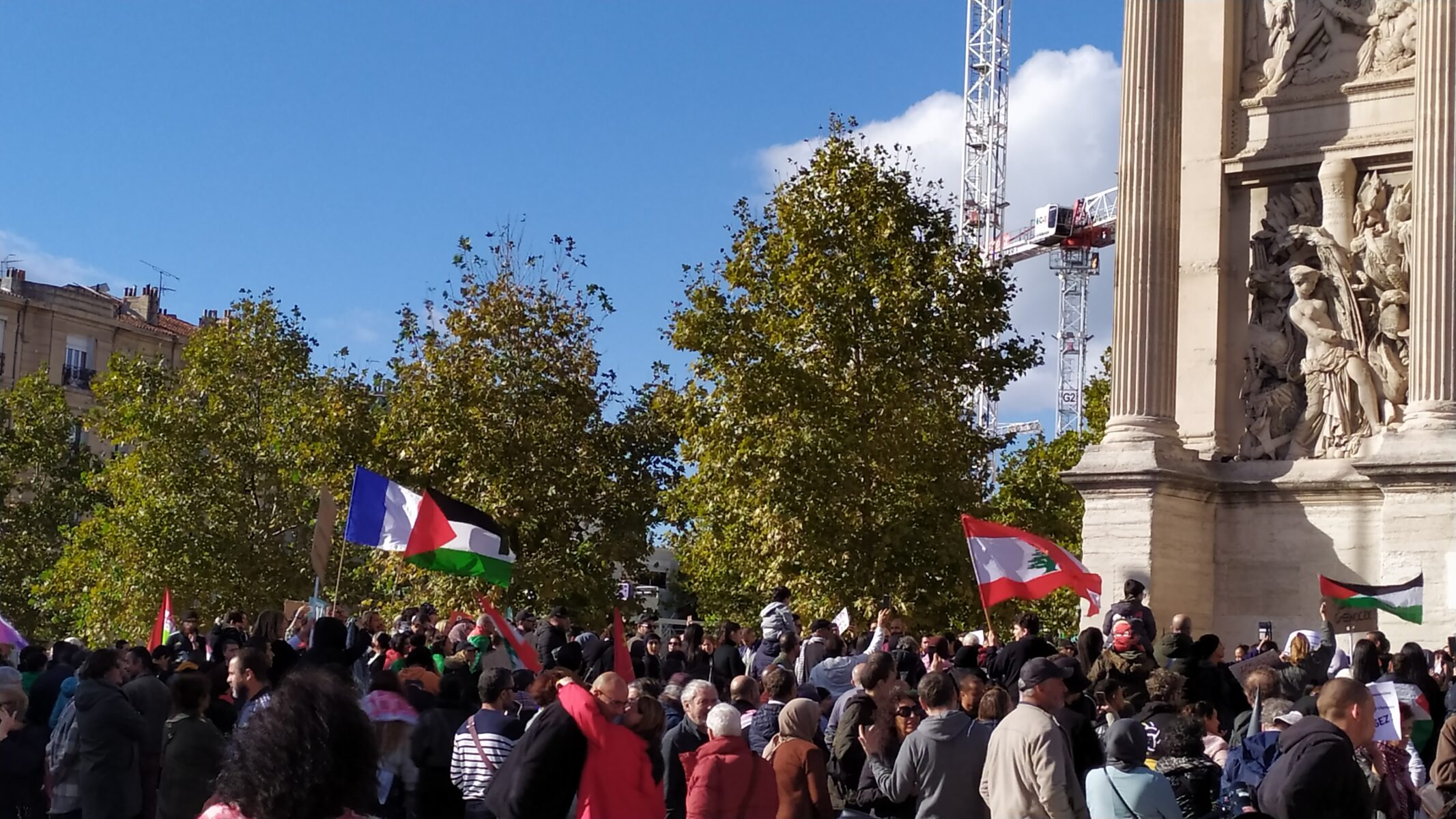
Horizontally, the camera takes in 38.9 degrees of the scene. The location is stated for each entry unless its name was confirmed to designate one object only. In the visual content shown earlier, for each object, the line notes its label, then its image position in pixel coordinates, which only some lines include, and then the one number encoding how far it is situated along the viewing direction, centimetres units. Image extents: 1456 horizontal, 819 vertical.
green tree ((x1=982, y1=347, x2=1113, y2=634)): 4481
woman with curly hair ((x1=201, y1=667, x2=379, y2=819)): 467
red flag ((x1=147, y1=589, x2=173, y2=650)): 2141
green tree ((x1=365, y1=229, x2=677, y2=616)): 3694
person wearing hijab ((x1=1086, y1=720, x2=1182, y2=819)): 902
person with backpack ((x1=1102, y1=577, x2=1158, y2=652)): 1803
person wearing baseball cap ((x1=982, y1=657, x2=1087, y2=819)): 973
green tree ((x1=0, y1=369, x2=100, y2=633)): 6047
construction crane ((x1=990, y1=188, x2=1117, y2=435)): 11038
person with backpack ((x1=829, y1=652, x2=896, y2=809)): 1170
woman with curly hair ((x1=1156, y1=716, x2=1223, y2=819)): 977
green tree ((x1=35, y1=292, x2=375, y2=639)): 4862
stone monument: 2247
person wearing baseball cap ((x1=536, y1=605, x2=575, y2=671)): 1953
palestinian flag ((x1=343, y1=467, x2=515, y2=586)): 1895
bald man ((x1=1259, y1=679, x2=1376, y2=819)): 857
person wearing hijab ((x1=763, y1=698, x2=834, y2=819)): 1087
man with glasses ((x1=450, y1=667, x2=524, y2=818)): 1138
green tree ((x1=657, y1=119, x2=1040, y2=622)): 3158
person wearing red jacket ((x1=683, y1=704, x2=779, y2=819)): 1042
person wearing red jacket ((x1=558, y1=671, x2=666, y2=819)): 1004
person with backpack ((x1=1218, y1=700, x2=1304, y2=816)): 951
